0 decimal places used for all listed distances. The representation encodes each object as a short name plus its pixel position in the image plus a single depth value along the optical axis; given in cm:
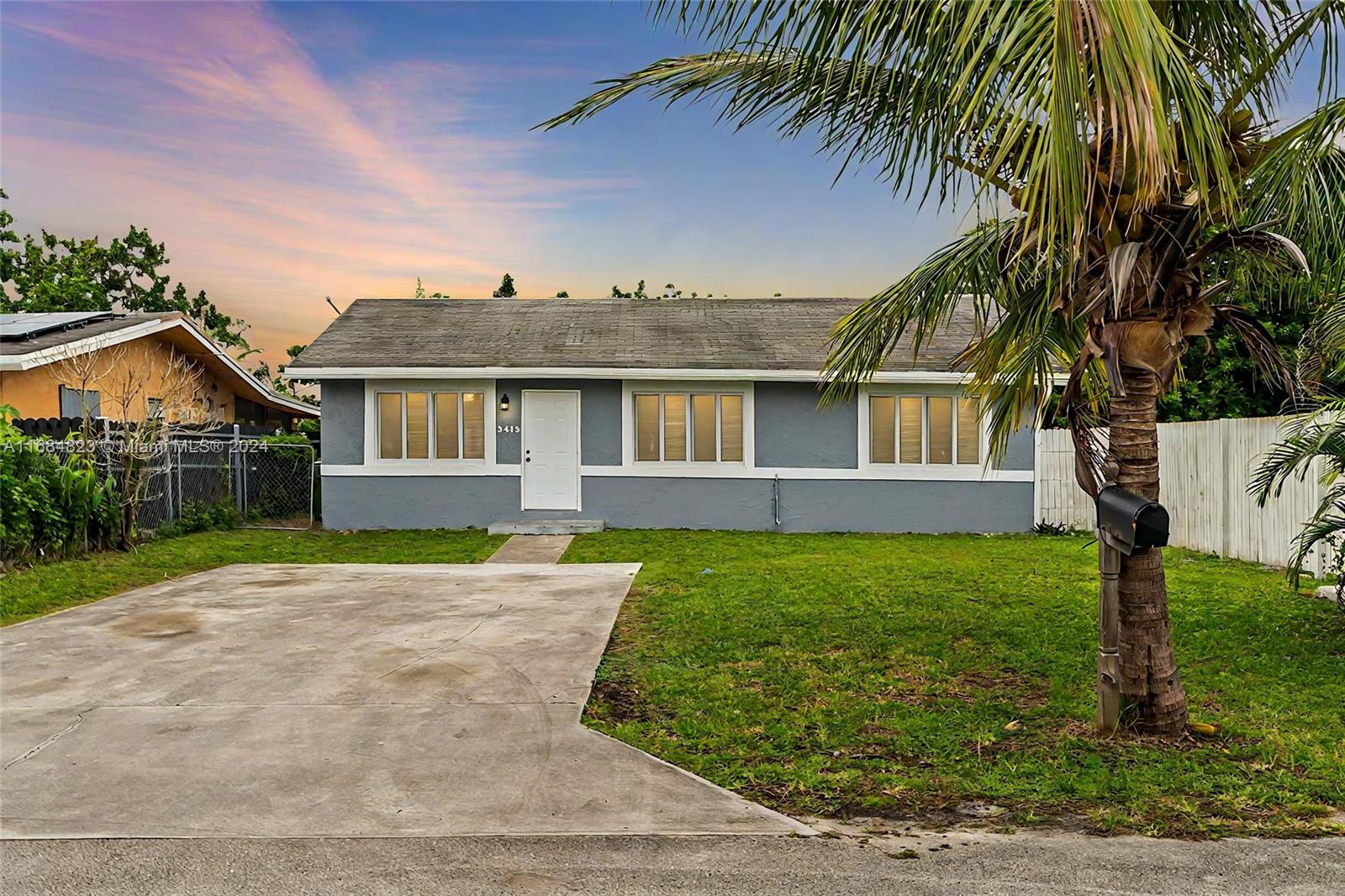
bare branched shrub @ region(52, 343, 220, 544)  1052
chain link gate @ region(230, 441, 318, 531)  1429
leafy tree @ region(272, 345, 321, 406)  2473
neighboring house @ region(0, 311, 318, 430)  1394
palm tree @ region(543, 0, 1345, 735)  331
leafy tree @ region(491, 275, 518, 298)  3347
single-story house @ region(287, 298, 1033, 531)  1351
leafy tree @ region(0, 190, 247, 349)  2702
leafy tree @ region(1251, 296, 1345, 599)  578
